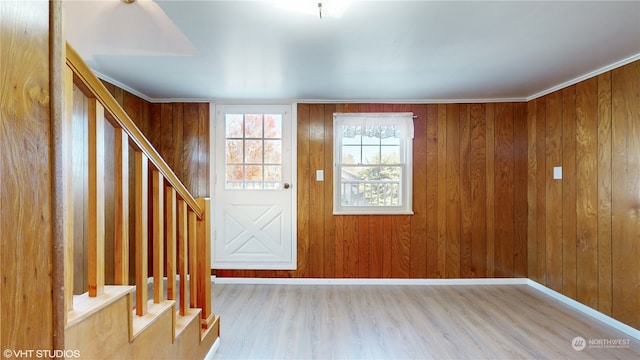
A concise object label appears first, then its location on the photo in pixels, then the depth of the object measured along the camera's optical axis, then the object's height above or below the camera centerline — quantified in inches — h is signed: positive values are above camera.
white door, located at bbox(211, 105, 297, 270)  139.7 -4.2
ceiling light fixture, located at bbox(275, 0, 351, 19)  62.4 +37.3
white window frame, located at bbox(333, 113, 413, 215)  137.6 +10.5
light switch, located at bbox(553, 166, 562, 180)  119.6 +2.3
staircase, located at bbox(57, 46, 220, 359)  37.6 -15.3
